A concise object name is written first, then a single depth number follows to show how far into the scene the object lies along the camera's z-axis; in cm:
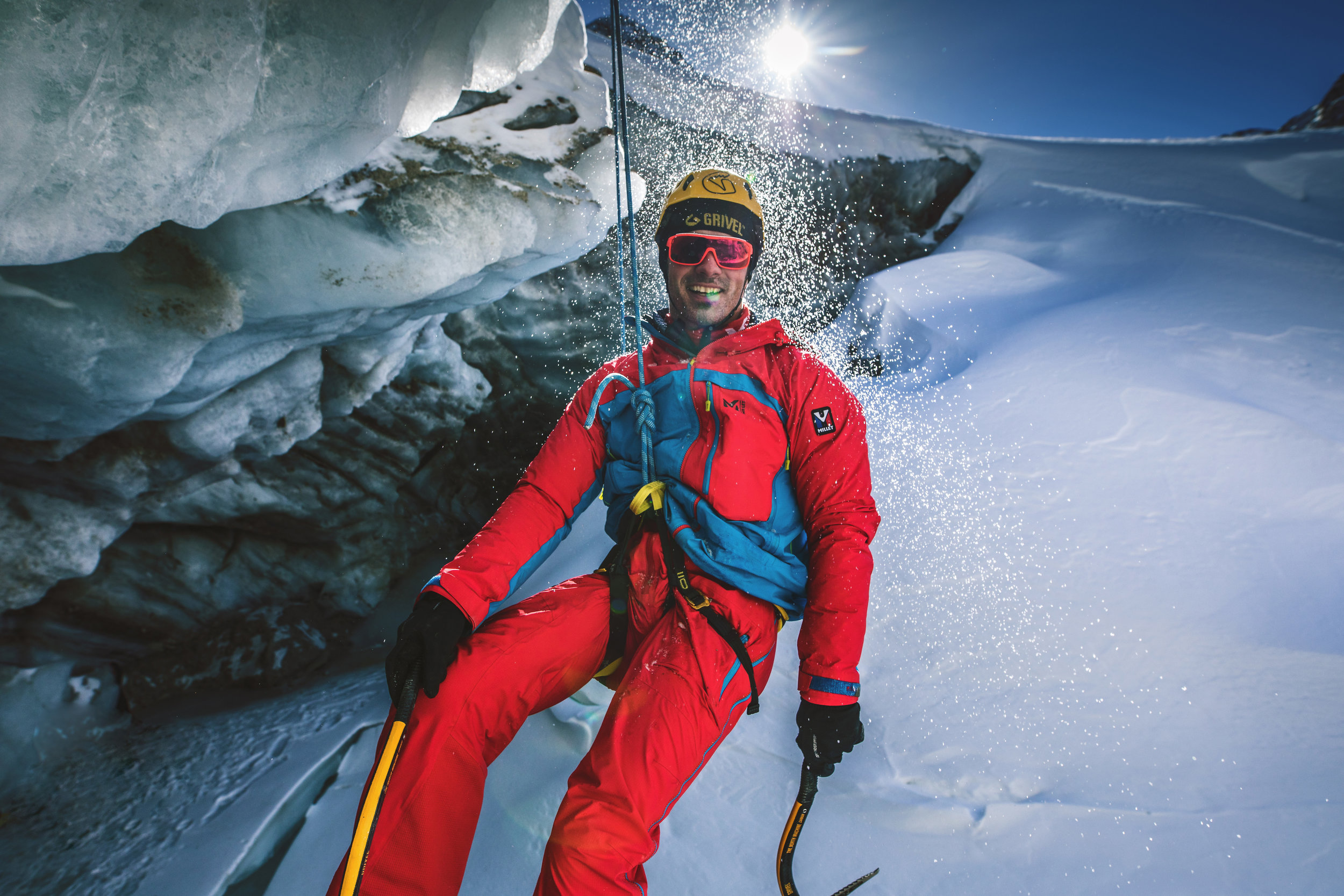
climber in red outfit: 120
